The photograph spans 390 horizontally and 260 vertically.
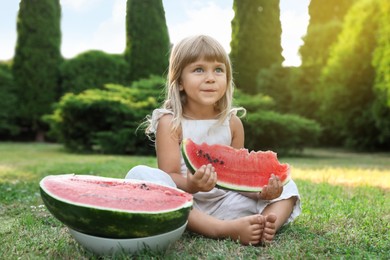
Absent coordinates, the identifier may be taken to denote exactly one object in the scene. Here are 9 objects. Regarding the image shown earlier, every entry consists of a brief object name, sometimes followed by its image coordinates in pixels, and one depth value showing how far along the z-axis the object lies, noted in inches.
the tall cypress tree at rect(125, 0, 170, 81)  623.8
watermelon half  89.0
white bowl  91.7
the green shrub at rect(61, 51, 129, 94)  674.2
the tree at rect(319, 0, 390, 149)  516.4
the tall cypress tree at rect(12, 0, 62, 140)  652.7
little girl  110.9
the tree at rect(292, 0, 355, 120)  632.4
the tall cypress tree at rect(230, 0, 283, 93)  628.4
